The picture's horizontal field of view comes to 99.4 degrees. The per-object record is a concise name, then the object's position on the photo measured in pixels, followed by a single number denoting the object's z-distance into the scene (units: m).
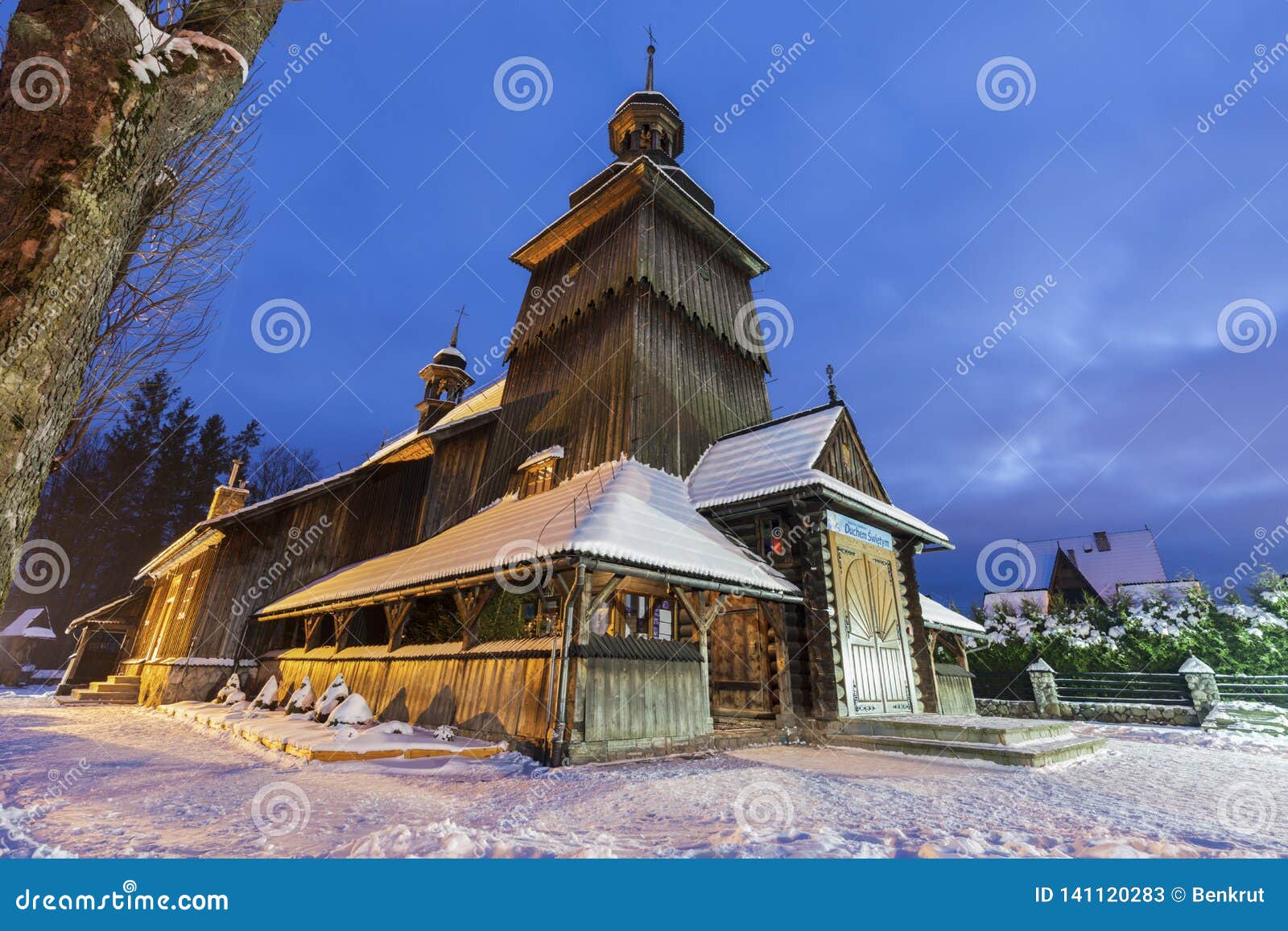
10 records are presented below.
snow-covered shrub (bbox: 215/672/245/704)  15.69
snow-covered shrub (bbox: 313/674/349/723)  10.59
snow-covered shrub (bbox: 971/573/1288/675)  16.48
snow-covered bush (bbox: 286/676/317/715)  12.19
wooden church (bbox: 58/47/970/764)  8.41
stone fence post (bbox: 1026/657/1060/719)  17.48
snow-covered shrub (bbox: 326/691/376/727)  9.15
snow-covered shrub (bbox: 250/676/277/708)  13.59
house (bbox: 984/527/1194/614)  32.19
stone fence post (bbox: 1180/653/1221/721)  14.73
